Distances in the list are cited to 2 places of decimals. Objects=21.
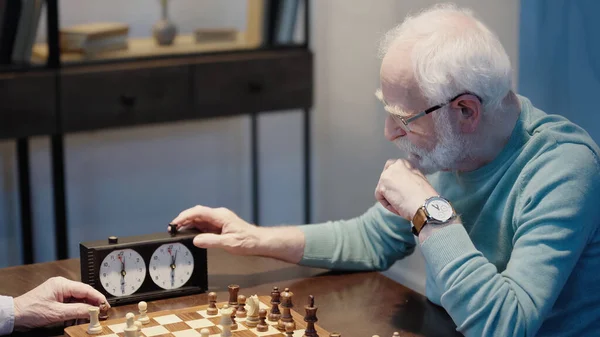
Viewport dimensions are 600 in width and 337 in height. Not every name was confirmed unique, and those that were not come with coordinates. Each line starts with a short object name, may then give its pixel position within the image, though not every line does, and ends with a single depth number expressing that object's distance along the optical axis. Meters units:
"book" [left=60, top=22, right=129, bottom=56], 3.54
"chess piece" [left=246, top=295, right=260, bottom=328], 2.21
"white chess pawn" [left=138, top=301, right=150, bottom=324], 2.20
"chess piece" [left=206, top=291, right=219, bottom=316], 2.24
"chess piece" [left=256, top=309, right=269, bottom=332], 2.19
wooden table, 2.24
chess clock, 2.29
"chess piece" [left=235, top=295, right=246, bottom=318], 2.24
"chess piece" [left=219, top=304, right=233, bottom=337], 2.14
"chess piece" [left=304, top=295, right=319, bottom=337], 2.15
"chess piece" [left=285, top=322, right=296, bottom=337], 2.16
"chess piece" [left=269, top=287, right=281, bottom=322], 2.22
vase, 3.75
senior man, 2.13
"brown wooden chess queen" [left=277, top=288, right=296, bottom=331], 2.20
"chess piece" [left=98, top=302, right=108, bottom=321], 2.23
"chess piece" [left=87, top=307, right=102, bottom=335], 2.16
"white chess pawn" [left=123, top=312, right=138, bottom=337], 2.13
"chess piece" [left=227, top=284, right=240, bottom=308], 2.27
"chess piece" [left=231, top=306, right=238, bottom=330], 2.19
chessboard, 2.17
